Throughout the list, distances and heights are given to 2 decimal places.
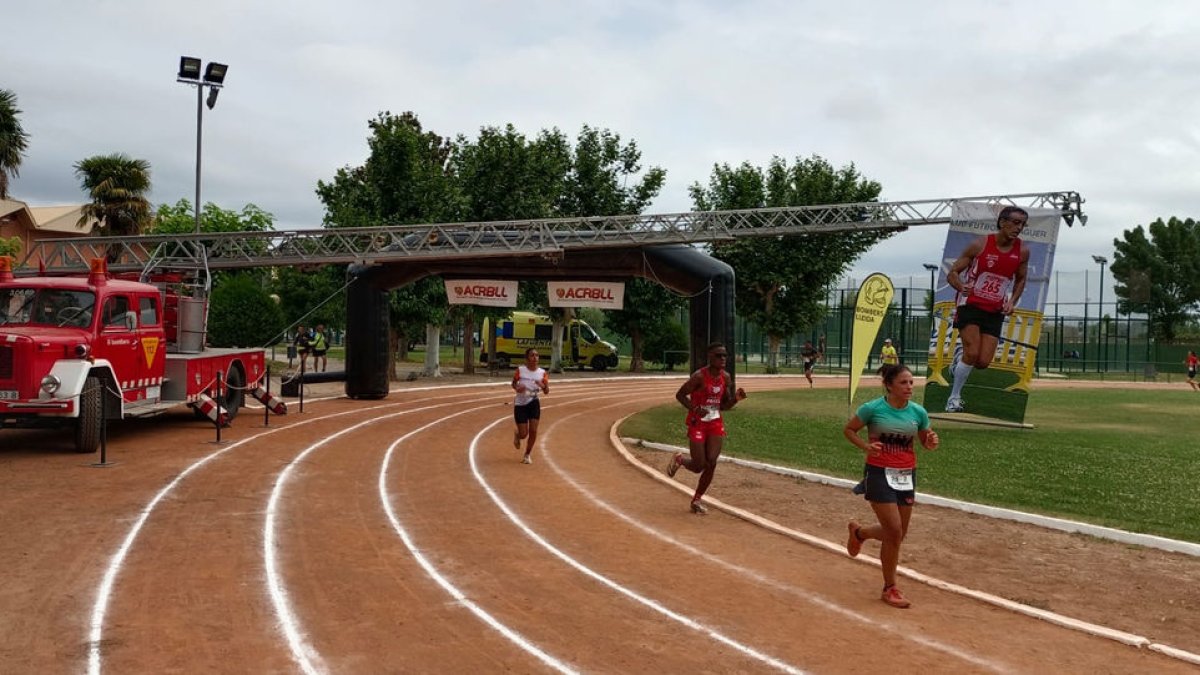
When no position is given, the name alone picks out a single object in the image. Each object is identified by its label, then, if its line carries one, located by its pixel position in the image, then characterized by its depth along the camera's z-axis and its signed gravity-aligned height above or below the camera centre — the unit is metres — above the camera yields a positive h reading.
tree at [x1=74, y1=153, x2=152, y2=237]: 37.16 +5.26
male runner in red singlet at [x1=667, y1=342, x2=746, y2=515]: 10.62 -0.95
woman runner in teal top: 7.08 -0.94
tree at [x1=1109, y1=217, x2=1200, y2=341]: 64.44 +5.68
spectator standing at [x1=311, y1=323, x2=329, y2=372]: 32.81 -0.79
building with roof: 56.19 +6.43
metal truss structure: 22.42 +2.33
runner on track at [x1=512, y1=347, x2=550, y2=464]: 14.47 -1.08
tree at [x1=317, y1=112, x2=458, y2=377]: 34.00 +5.20
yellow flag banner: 16.77 +0.51
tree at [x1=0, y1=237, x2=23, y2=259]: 34.75 +2.75
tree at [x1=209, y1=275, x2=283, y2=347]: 35.81 +0.21
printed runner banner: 19.86 +0.31
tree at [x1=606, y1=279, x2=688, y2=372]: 44.84 +1.08
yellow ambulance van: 47.34 -0.62
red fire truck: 13.59 -0.68
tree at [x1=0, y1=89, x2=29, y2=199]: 31.94 +6.43
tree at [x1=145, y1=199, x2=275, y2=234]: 45.88 +5.57
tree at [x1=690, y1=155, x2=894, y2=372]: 46.03 +4.68
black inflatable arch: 22.80 +1.54
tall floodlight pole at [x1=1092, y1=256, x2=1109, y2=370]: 55.62 +0.69
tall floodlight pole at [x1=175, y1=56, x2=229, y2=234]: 27.23 +7.59
